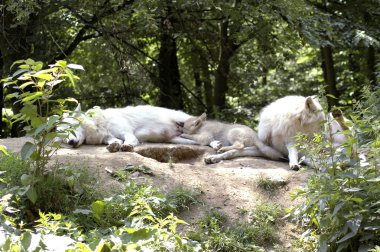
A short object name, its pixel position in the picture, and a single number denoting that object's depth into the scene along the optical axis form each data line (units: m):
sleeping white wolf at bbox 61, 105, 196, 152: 8.31
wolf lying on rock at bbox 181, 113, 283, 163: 8.28
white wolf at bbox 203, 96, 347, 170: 7.77
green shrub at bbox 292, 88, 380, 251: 4.72
